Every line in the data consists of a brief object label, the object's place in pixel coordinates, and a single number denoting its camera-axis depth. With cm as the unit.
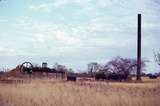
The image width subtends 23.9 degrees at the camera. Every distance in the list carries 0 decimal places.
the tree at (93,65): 10200
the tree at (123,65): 8084
